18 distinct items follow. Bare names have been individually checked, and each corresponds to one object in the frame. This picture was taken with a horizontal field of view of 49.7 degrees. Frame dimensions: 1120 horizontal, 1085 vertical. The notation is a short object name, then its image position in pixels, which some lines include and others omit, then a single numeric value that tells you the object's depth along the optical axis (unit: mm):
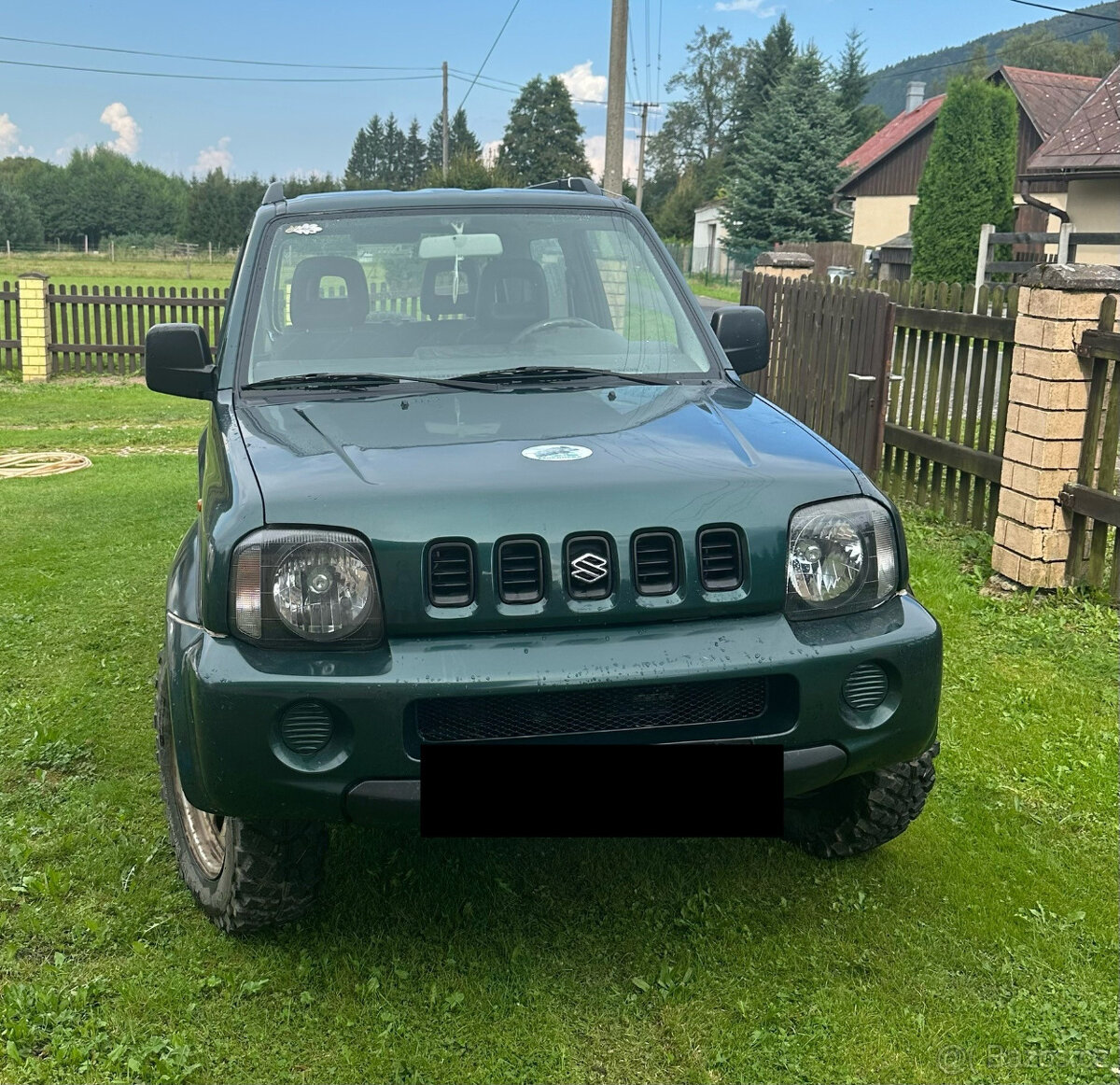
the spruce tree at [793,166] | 47406
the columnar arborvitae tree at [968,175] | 27984
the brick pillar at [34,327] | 19094
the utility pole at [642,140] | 65438
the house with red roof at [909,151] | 39719
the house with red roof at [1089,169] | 23656
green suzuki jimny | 2645
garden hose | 10641
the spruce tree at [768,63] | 69688
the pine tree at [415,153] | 138500
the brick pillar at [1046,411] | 6164
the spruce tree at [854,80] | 63338
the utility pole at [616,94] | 17703
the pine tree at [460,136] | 114312
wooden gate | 8648
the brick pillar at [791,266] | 12109
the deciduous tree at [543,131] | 93688
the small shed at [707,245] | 64312
